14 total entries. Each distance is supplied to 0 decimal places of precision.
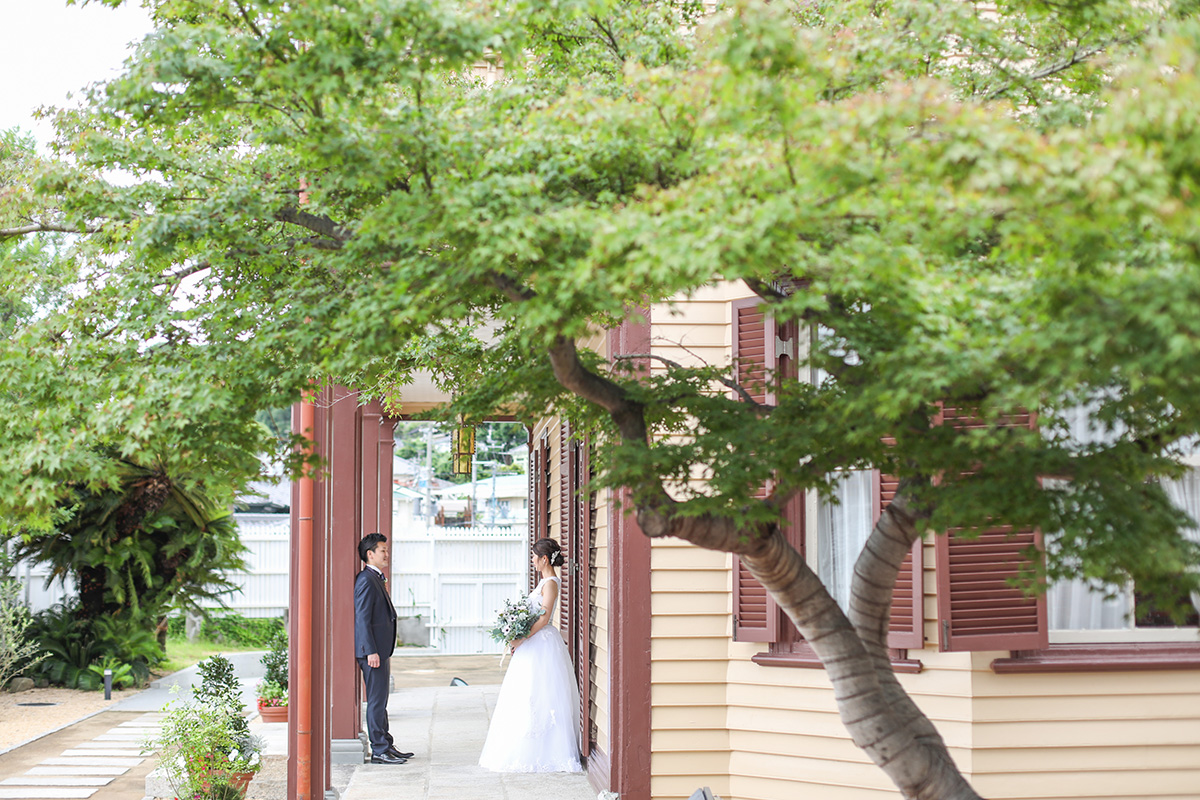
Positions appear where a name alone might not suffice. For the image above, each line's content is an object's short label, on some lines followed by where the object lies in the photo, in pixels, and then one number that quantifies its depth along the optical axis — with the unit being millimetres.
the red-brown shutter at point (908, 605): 5566
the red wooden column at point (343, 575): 8648
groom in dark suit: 8484
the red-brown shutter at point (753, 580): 6184
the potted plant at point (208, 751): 6754
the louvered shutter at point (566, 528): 9281
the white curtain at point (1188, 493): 5883
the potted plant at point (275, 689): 10781
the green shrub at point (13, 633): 13469
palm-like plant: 15102
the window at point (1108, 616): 5848
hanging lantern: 12773
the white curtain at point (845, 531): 5934
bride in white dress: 8133
